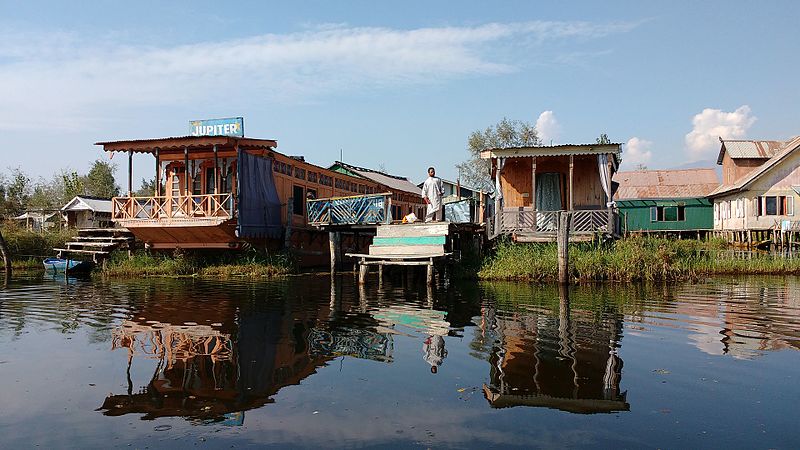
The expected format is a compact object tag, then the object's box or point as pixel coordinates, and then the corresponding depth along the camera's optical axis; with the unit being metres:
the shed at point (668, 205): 40.59
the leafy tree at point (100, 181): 63.00
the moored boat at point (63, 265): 21.95
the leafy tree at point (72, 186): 58.00
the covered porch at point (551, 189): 18.12
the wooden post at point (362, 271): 17.47
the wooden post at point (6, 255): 23.19
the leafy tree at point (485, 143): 54.78
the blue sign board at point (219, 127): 21.06
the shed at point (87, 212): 40.06
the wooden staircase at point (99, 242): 22.91
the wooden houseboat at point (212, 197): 20.14
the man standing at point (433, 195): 18.45
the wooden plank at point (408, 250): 16.88
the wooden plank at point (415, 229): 17.69
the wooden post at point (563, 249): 16.20
